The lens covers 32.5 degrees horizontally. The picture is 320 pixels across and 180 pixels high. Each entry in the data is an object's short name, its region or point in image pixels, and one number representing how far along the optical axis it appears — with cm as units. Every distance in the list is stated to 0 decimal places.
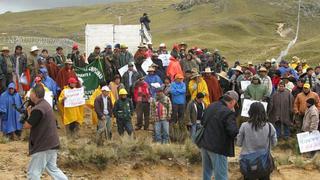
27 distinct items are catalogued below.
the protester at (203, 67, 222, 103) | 1514
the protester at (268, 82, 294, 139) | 1500
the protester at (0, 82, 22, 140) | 1346
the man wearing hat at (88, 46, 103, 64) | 1622
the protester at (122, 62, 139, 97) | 1550
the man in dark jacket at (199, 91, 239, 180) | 848
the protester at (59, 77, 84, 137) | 1393
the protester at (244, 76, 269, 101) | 1484
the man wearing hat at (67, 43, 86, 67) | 1662
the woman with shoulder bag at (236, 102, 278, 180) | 851
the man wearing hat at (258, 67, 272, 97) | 1507
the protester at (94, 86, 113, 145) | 1357
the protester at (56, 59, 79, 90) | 1490
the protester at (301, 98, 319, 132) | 1398
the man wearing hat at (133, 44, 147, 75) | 1642
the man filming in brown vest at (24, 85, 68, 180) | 839
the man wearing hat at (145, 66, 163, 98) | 1515
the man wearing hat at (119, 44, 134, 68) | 1634
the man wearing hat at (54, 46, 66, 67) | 1610
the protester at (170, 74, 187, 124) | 1447
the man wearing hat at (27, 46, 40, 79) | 1491
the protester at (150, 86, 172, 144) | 1387
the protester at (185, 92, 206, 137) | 1395
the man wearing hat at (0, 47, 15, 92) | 1459
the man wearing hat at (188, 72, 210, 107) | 1468
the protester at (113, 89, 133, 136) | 1372
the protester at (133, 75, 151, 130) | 1481
